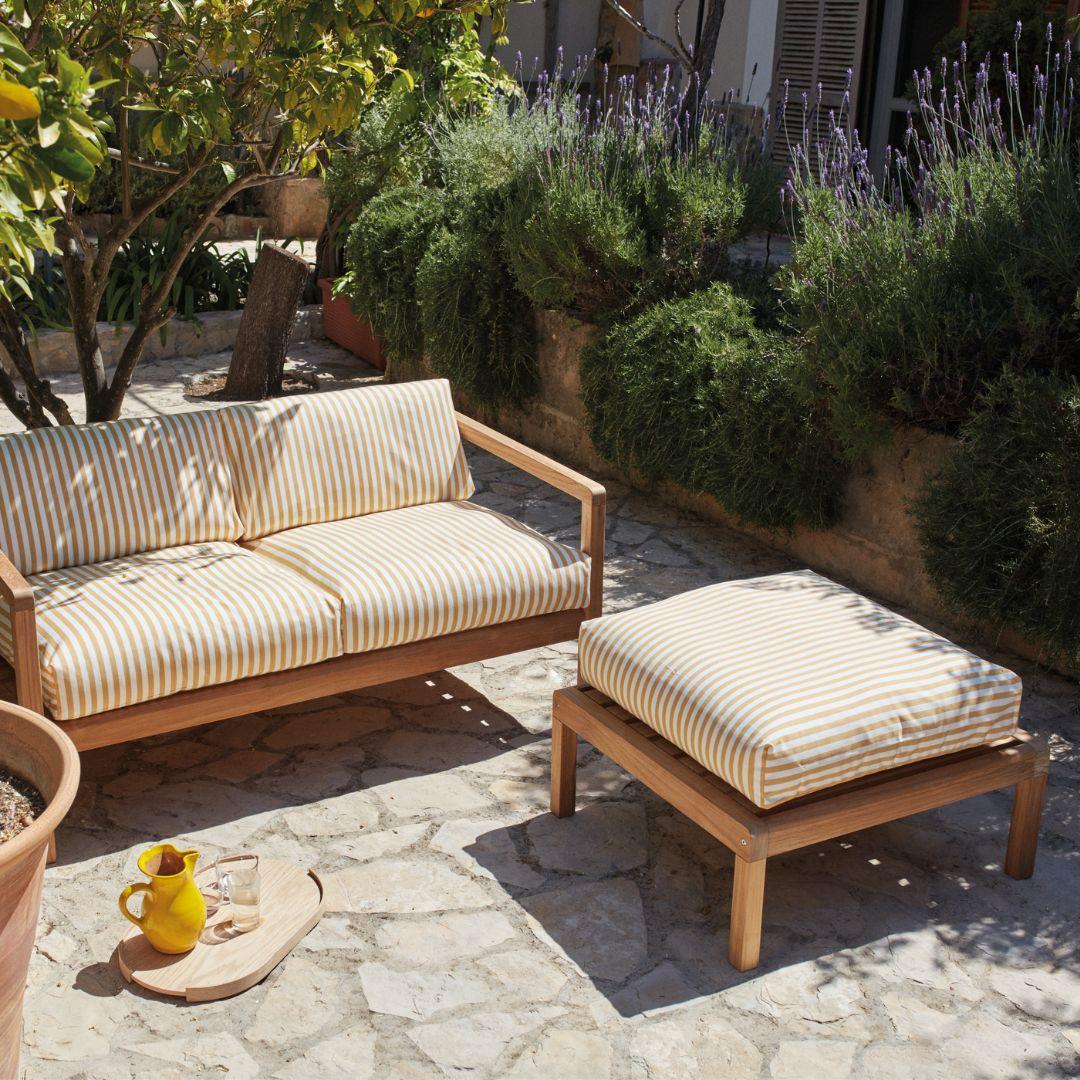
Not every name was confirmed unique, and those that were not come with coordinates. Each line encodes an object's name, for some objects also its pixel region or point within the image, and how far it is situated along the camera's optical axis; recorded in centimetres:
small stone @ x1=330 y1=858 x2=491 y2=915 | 375
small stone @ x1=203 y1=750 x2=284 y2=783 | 438
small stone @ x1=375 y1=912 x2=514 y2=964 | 355
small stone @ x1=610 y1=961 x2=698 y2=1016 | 337
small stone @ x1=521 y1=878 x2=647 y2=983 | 355
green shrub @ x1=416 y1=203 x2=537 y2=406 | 758
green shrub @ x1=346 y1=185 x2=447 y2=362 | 823
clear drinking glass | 355
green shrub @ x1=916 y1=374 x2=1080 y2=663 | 480
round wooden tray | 336
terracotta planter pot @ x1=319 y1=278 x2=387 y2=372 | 948
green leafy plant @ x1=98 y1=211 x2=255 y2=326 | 941
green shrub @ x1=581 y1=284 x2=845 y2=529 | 596
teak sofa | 396
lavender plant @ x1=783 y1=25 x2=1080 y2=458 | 517
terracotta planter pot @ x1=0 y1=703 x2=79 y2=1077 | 272
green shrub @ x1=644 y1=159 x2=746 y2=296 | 679
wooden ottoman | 346
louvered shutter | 1079
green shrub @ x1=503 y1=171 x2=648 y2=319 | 677
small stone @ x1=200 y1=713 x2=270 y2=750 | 459
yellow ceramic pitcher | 340
